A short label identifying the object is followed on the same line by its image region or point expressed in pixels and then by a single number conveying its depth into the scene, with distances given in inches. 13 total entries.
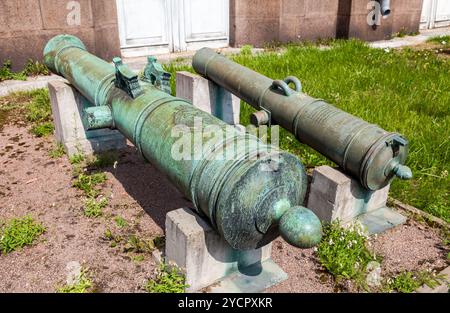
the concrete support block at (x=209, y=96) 233.0
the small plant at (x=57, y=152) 207.3
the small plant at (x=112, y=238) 143.8
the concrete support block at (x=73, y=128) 203.5
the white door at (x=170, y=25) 390.0
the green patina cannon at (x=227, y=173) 97.7
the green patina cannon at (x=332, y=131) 140.3
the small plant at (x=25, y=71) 319.9
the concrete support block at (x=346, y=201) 148.8
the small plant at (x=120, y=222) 152.3
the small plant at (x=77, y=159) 201.0
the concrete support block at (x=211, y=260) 114.3
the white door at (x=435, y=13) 587.2
